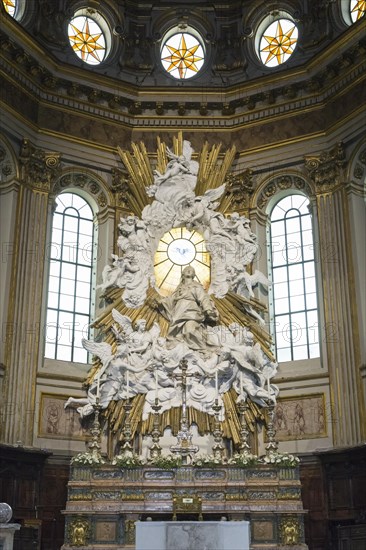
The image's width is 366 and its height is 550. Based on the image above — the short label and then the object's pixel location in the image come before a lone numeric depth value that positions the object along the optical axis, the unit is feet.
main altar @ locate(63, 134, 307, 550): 50.85
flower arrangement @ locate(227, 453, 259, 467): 52.54
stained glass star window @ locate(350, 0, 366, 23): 68.59
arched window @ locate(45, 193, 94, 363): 64.49
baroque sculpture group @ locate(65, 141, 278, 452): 60.03
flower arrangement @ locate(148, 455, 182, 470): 52.29
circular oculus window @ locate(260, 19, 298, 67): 74.28
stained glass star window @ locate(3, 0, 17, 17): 69.00
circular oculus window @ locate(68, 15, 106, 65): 74.33
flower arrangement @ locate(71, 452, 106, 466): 52.03
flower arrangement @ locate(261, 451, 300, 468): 52.54
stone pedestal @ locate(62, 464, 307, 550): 50.14
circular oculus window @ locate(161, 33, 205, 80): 76.89
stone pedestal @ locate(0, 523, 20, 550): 38.24
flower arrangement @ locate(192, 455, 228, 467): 52.54
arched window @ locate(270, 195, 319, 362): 64.85
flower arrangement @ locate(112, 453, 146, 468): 52.13
